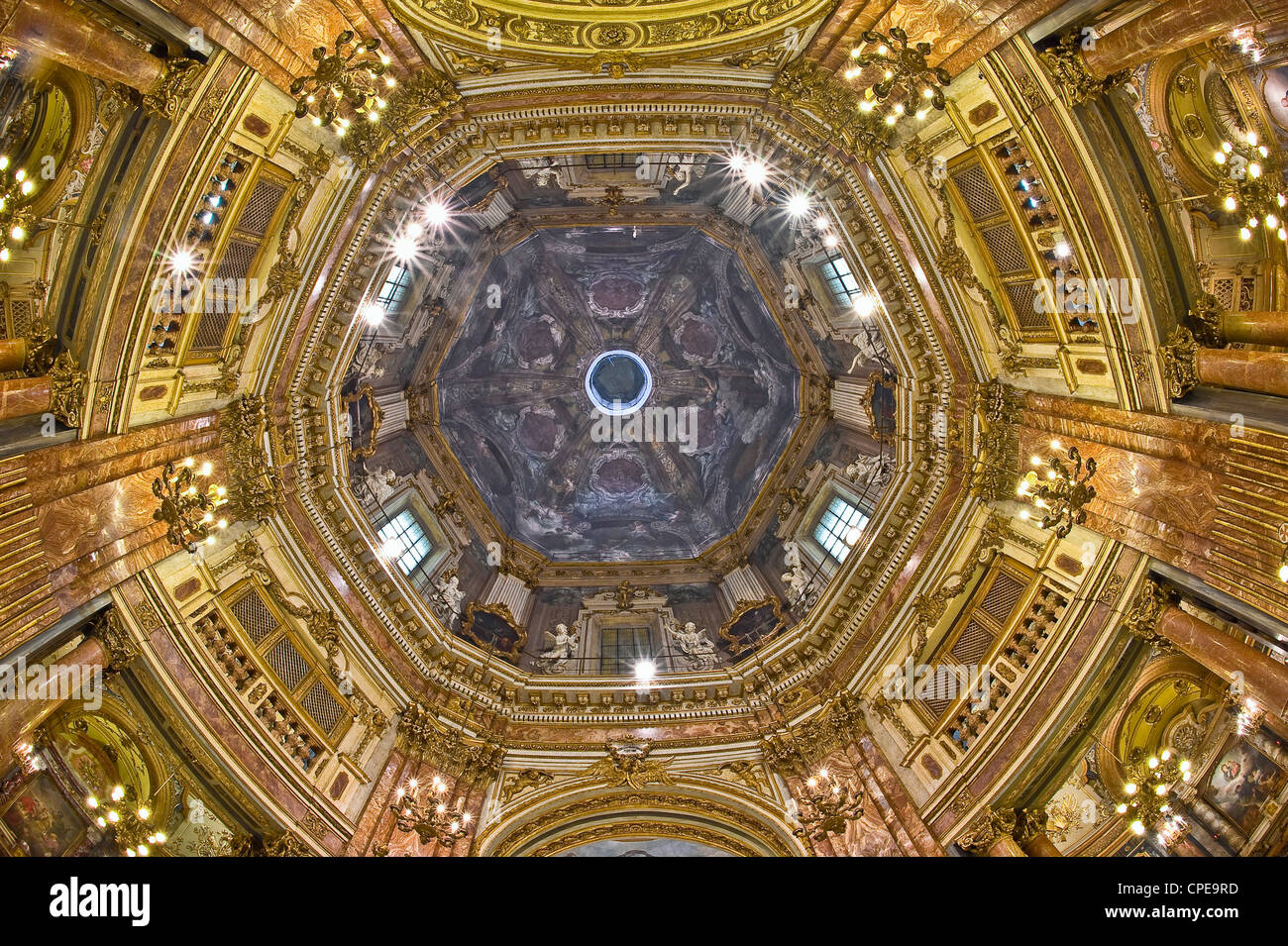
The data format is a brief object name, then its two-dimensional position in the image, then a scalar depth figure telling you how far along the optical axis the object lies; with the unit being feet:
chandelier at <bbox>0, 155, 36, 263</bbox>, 33.22
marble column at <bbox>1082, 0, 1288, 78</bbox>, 31.17
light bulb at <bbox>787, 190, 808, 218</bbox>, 55.93
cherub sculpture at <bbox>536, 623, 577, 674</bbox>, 67.21
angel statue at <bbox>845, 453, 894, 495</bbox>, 63.67
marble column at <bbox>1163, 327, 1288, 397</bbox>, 33.94
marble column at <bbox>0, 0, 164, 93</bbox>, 30.22
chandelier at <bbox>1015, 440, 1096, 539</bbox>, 40.52
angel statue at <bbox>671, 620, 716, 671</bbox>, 67.00
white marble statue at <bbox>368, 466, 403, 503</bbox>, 65.98
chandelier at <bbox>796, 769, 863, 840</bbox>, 47.24
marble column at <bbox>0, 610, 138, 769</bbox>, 33.71
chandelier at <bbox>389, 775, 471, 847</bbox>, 46.96
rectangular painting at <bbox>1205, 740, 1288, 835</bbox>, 35.32
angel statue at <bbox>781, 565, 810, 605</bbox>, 68.23
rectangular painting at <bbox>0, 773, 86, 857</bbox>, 35.14
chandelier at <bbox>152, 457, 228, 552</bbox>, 40.68
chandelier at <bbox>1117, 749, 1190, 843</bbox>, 38.93
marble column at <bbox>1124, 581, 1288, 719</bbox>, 33.96
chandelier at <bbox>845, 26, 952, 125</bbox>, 40.60
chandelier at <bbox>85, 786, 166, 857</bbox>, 38.47
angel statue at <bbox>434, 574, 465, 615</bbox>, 68.23
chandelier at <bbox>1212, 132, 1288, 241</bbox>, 33.91
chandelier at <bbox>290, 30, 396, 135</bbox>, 40.37
